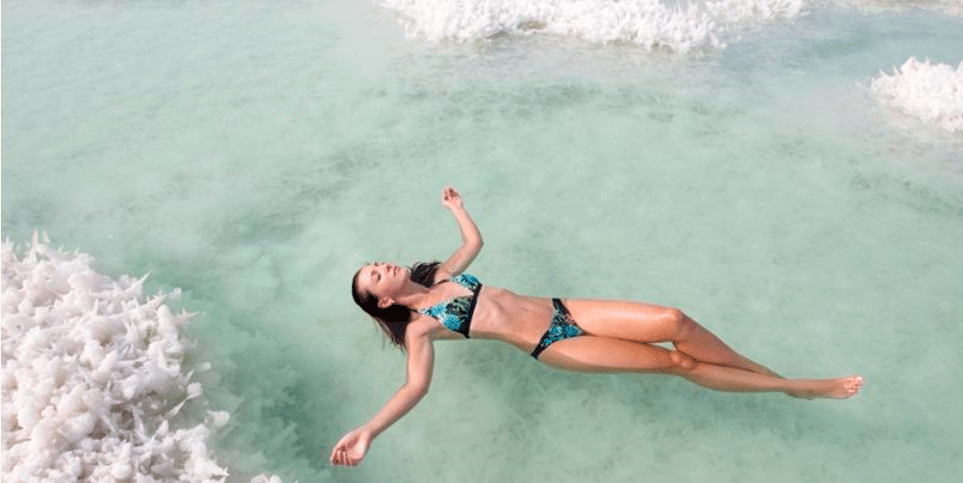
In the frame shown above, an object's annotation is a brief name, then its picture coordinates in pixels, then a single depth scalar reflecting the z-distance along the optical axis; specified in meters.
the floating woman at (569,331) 3.73
